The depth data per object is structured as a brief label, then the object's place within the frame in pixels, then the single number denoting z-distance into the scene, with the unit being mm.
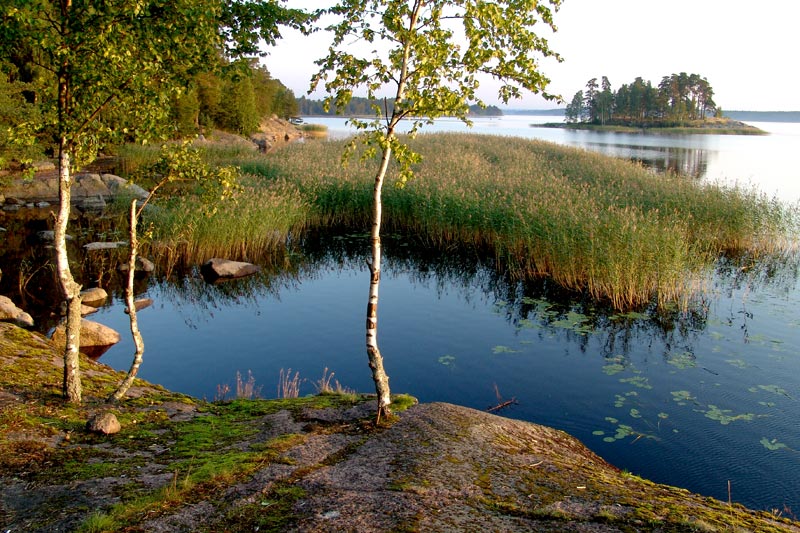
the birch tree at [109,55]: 6293
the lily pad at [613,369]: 11703
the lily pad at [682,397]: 10258
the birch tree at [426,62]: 6535
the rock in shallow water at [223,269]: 18141
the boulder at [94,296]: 15492
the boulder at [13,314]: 12781
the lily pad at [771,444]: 8739
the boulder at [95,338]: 12492
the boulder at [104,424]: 6668
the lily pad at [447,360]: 12289
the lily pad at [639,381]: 10977
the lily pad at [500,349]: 12839
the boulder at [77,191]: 27859
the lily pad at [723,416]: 9547
